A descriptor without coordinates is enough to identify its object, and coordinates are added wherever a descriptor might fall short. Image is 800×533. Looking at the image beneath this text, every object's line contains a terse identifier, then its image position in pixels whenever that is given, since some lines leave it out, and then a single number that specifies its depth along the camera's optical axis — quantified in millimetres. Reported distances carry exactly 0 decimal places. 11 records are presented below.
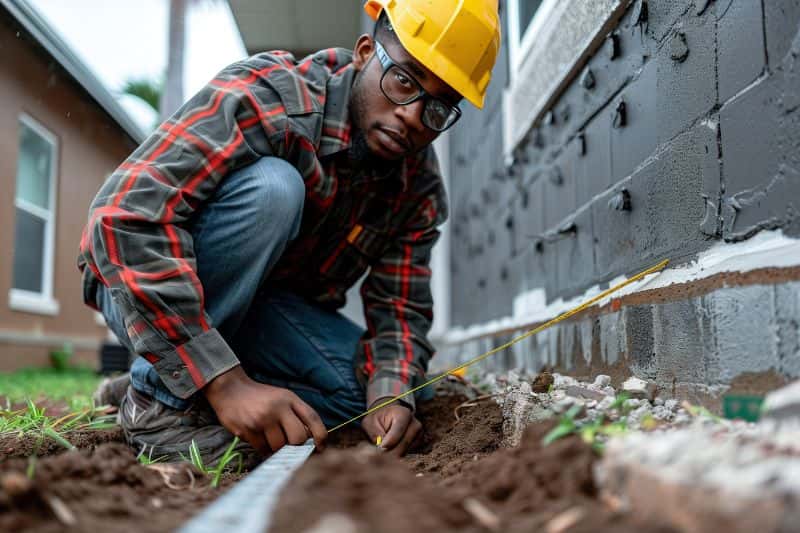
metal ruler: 899
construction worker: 1771
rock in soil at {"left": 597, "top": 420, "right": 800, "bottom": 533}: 730
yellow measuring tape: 1876
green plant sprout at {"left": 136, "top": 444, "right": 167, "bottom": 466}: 1819
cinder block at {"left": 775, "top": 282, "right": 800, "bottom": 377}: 1233
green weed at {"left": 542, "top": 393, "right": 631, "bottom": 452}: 1114
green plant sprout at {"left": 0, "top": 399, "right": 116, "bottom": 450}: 2002
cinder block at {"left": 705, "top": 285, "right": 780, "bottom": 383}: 1303
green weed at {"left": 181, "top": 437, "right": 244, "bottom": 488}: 1518
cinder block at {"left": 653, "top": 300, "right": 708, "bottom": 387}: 1543
